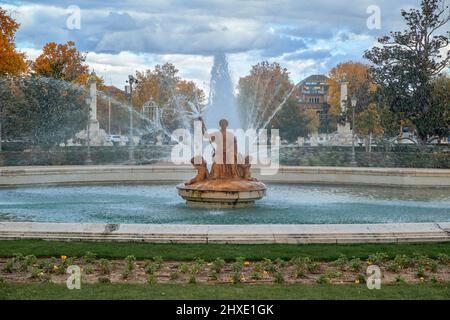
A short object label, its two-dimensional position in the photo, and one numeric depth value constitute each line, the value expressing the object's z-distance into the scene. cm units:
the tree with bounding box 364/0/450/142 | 3994
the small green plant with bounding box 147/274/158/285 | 868
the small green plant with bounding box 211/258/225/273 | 950
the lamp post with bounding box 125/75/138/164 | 3812
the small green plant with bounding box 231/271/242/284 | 882
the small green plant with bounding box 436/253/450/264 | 1019
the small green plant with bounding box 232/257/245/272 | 944
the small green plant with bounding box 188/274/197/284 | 877
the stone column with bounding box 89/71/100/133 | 5519
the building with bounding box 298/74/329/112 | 14188
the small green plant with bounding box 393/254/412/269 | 986
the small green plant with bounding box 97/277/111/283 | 880
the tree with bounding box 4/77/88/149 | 3959
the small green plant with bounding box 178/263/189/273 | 941
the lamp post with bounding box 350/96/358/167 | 3469
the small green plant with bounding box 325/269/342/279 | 909
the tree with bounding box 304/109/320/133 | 8025
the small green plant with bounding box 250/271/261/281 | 905
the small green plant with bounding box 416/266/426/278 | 934
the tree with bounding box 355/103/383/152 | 4850
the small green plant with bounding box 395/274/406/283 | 892
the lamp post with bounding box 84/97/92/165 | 3456
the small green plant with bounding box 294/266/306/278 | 933
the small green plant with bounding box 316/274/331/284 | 878
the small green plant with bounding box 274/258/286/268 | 981
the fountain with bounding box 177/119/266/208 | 1691
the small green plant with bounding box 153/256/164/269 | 987
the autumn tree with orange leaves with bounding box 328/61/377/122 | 7381
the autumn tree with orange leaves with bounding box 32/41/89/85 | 5168
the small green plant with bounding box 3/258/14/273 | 953
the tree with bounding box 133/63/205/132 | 6894
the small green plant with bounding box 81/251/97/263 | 1010
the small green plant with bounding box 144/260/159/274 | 937
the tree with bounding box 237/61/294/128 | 6084
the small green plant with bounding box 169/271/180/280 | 908
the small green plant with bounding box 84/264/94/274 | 942
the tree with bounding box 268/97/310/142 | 6312
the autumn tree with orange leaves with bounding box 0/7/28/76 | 4128
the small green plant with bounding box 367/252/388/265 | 1009
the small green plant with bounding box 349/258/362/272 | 964
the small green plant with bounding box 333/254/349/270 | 982
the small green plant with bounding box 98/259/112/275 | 936
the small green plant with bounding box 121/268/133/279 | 915
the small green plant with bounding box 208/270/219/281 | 905
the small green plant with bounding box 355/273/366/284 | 890
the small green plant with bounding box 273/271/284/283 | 888
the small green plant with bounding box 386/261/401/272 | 960
